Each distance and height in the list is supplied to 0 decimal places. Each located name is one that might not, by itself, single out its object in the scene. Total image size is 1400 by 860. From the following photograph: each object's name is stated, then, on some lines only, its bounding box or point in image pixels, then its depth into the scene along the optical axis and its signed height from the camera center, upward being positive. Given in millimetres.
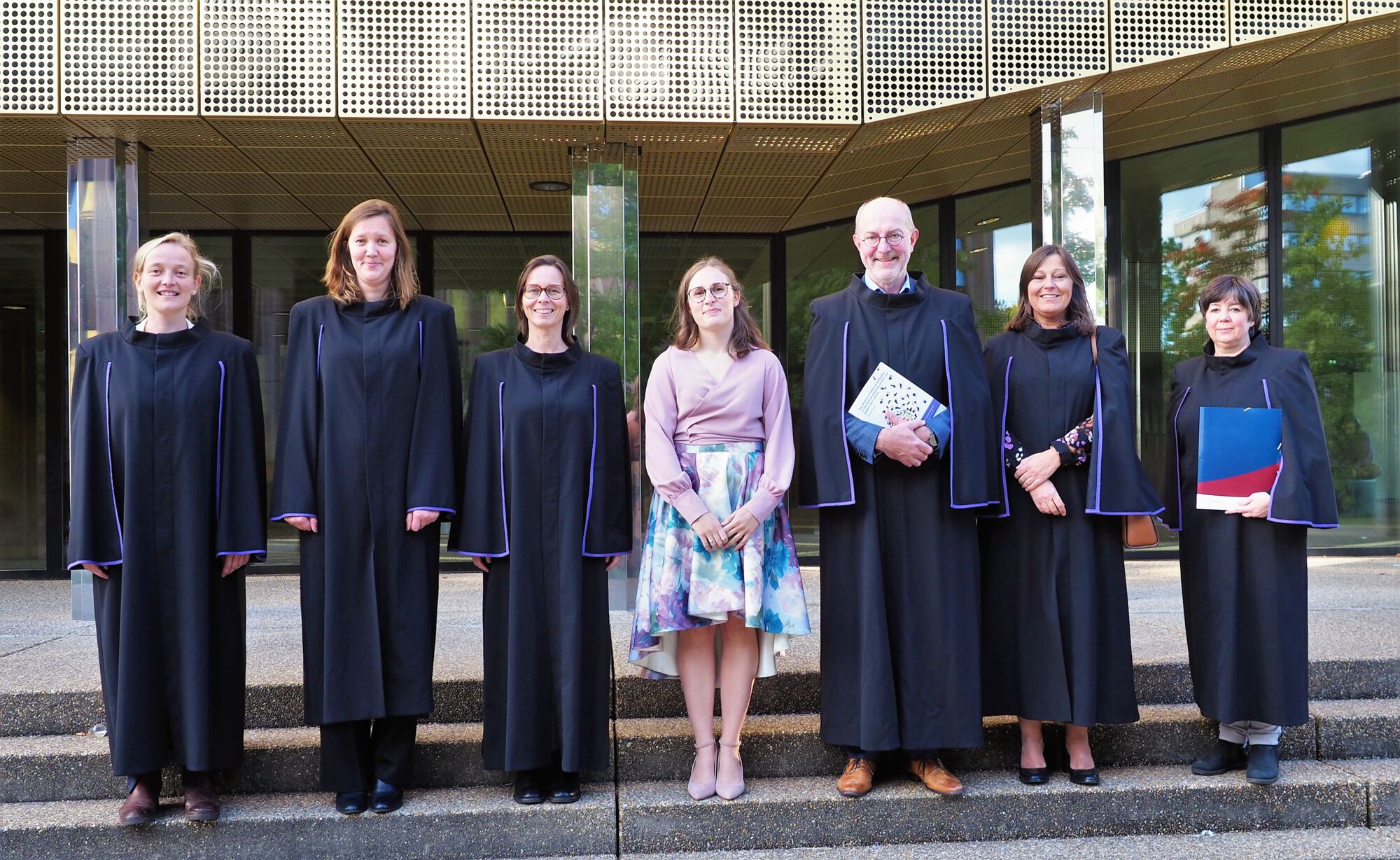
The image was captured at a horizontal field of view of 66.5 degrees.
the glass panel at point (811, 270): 9492 +1442
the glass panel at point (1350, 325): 8727 +829
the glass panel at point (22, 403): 8953 +289
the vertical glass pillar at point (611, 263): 6434 +1033
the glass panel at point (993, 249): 8852 +1524
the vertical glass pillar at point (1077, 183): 6453 +1494
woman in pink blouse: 3742 -310
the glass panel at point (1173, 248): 8711 +1485
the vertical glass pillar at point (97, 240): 6270 +1175
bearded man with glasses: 3814 -299
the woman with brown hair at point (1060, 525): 3910 -364
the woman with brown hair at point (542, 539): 3801 -383
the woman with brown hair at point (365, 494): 3723 -210
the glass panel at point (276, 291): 8969 +1231
